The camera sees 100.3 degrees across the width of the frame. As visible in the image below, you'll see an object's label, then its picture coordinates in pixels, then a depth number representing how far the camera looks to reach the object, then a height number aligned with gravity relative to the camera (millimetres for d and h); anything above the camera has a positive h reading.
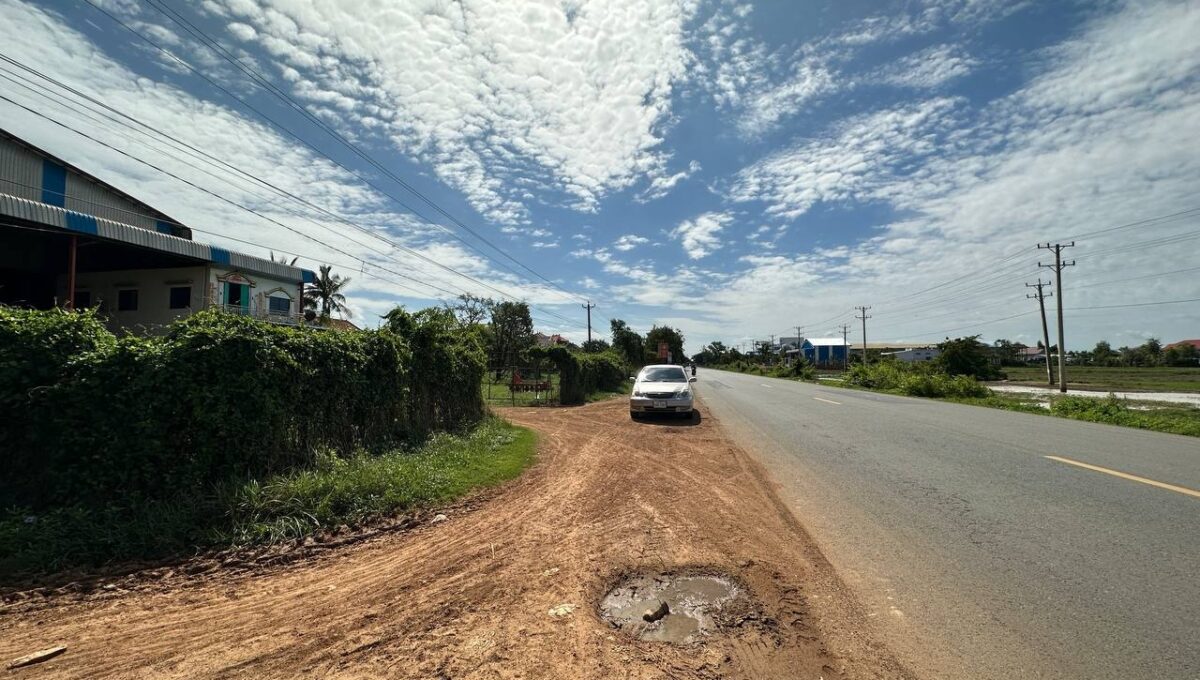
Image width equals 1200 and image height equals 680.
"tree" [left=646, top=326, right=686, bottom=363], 73438 +3846
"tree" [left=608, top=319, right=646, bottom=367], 57031 +2667
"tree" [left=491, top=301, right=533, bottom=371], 49906 +3942
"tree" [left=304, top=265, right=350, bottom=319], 51469 +7856
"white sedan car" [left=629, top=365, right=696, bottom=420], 14377 -903
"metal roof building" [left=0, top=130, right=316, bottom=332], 17438 +4234
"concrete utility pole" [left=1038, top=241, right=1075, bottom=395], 36366 +7191
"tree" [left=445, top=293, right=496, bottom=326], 53219 +6296
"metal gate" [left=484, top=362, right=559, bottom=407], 21312 -1179
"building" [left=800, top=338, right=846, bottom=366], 102212 +2400
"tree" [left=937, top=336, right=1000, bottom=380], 45188 +541
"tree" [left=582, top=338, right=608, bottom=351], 54944 +2536
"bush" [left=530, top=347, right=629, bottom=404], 20750 -329
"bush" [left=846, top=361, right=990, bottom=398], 27969 -1167
